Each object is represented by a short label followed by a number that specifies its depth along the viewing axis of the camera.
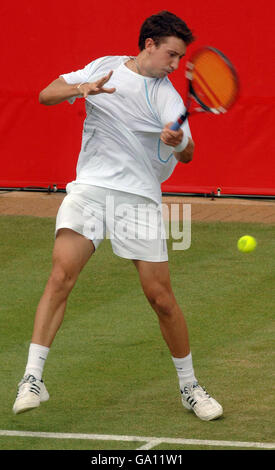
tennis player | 12.11
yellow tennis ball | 18.69
